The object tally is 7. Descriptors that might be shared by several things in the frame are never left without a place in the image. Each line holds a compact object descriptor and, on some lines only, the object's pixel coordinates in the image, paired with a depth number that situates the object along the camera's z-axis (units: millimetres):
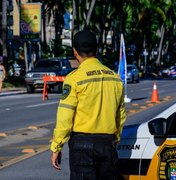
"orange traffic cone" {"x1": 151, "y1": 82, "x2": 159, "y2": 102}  26053
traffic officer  5520
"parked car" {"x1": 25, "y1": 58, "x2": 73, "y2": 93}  35250
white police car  6004
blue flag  25203
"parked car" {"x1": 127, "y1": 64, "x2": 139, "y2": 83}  53100
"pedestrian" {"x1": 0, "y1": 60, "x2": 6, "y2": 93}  31473
